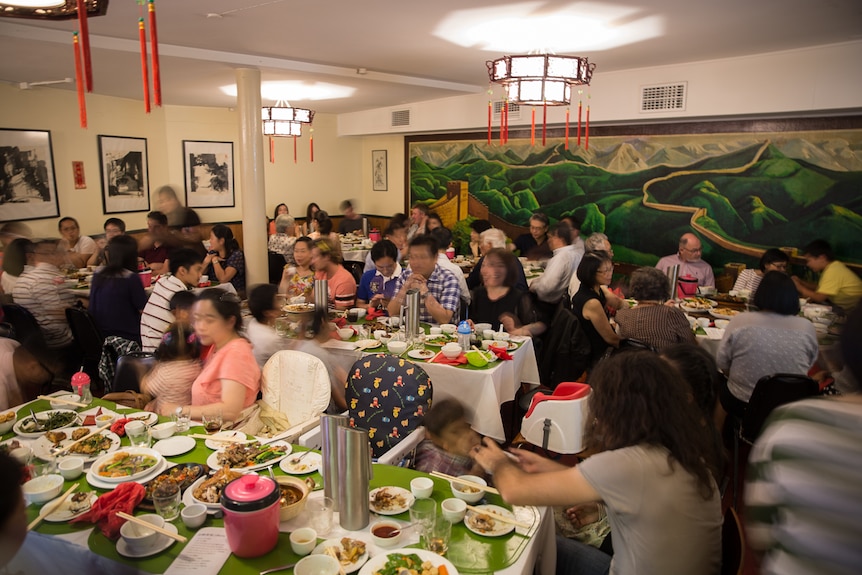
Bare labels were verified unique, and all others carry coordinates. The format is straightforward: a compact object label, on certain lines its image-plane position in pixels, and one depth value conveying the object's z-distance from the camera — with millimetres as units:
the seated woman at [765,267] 5332
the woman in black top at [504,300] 4430
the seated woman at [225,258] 6395
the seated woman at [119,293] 4633
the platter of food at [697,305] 5115
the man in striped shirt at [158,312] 3988
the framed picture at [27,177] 7348
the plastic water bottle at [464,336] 3938
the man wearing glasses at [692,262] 6176
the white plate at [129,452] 2171
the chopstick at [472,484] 2068
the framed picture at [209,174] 9984
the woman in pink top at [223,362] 2816
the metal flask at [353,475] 1875
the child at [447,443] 2508
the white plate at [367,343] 4095
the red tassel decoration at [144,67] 2398
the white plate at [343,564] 1725
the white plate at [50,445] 2381
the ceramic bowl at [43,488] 2043
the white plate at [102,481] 2166
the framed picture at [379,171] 11773
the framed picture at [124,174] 8711
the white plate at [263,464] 2293
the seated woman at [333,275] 5047
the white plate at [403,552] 1696
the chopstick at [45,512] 1920
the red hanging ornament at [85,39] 1957
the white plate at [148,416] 2711
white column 6328
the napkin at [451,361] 3768
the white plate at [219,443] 2480
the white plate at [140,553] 1791
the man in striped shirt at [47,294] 4801
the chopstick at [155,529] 1800
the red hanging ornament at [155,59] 2234
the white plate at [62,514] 1958
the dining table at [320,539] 1753
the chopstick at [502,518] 1924
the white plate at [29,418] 2566
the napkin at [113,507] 1874
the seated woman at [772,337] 3566
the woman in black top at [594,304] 4355
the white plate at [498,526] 1900
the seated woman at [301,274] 5289
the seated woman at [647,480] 1689
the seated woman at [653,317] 3822
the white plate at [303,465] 2264
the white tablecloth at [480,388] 3623
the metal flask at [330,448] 1910
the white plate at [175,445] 2429
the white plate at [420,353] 3910
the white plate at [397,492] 1986
